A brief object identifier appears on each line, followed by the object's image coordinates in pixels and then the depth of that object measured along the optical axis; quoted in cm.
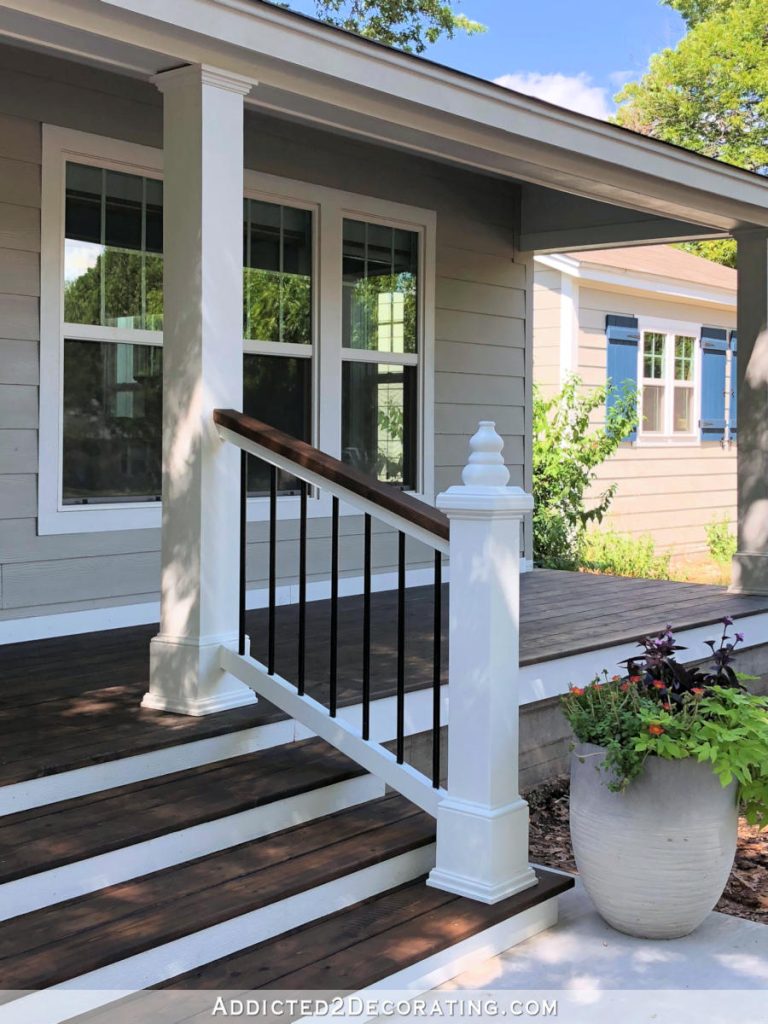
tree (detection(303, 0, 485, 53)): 1702
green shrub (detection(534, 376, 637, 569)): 925
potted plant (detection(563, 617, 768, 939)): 296
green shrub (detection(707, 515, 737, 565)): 1185
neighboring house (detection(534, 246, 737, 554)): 1063
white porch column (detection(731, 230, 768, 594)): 656
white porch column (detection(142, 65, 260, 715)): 358
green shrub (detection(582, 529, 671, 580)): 977
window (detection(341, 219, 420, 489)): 625
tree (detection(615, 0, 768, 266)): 1745
